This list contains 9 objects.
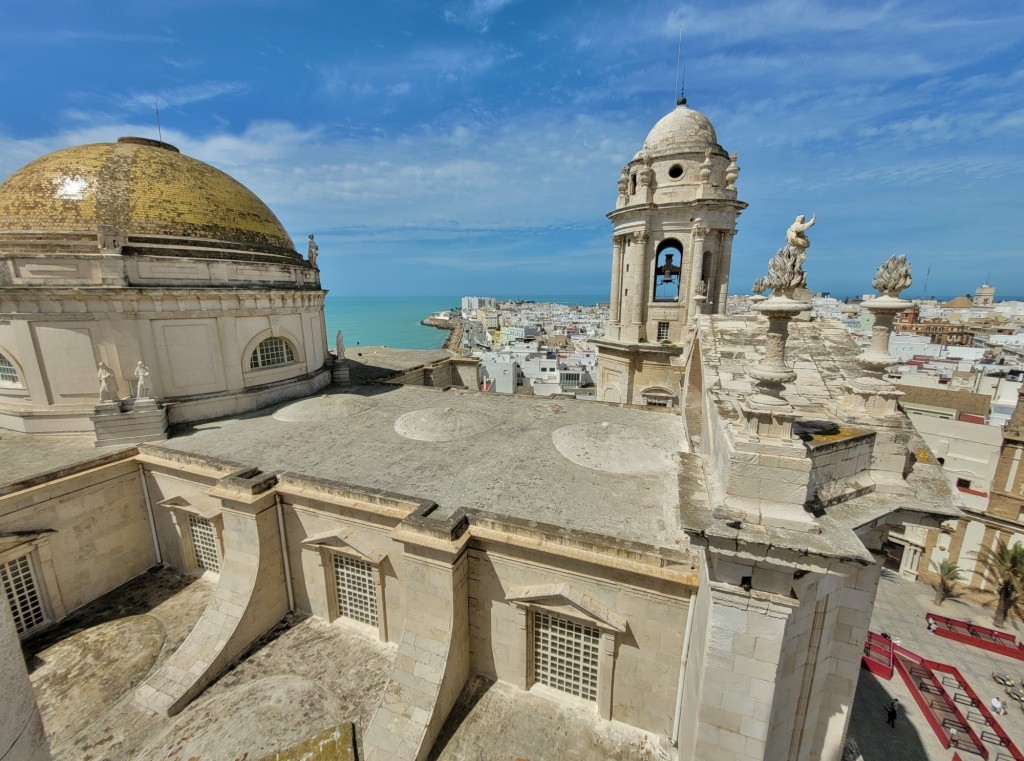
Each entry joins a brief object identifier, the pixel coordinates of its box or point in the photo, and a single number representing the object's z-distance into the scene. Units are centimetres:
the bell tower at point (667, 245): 2103
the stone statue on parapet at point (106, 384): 1536
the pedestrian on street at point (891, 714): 1667
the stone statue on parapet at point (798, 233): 747
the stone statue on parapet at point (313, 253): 2314
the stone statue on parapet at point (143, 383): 1588
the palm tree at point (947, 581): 2433
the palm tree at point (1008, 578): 2264
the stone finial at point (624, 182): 2281
